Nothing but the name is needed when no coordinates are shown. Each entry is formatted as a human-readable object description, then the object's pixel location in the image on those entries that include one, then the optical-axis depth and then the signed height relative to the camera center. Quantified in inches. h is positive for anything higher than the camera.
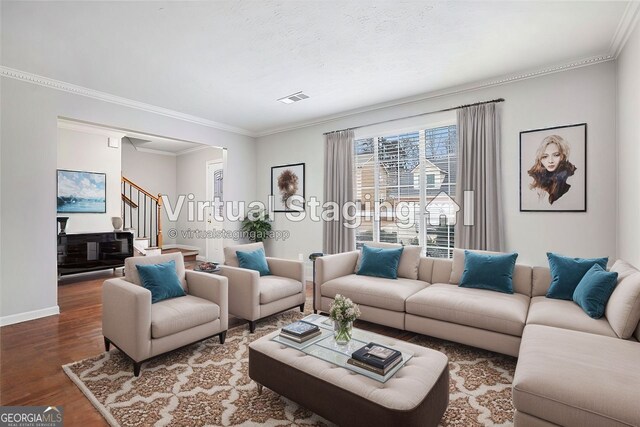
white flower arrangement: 83.7 -26.4
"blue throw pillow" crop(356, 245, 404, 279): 147.2 -23.9
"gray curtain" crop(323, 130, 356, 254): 206.7 +18.7
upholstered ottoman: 60.8 -37.1
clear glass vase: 85.0 -32.5
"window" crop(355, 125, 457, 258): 173.6 +15.0
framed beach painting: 230.2 +14.6
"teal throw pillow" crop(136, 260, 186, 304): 112.7 -25.1
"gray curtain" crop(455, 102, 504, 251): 153.0 +16.4
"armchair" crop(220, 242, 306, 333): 131.2 -33.3
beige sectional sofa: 59.1 -32.1
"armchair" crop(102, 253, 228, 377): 95.7 -33.7
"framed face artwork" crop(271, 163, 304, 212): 234.5 +19.4
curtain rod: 154.9 +54.6
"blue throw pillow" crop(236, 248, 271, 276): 148.9 -23.6
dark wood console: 213.2 -28.0
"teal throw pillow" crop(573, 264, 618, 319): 92.9 -23.6
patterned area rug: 77.1 -49.9
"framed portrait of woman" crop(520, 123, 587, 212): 134.9 +19.0
